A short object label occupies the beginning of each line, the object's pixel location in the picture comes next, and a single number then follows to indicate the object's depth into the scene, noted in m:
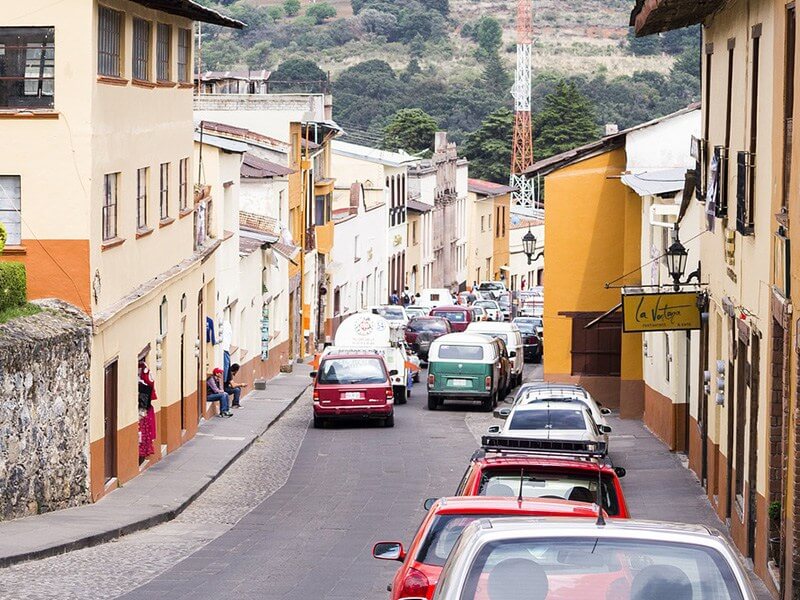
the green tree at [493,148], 115.31
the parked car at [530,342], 55.69
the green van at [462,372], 39.38
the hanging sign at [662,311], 24.64
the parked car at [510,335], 46.03
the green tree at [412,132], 112.94
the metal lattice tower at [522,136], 103.12
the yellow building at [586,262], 39.59
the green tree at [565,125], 115.12
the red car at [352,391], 34.81
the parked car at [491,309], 67.25
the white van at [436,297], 71.29
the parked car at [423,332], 54.34
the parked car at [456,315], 59.78
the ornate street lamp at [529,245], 48.81
